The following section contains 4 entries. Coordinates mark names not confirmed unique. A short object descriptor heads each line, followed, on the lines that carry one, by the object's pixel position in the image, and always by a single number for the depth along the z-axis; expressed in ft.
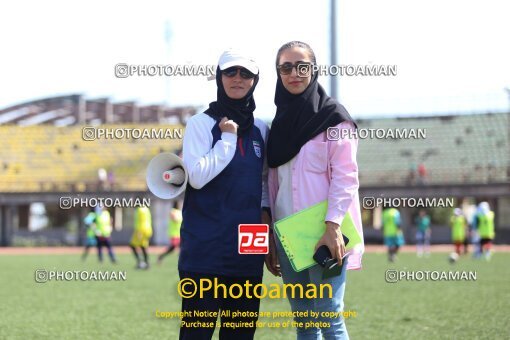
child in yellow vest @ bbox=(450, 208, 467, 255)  84.07
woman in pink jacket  14.73
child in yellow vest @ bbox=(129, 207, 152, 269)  64.59
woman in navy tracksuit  14.80
